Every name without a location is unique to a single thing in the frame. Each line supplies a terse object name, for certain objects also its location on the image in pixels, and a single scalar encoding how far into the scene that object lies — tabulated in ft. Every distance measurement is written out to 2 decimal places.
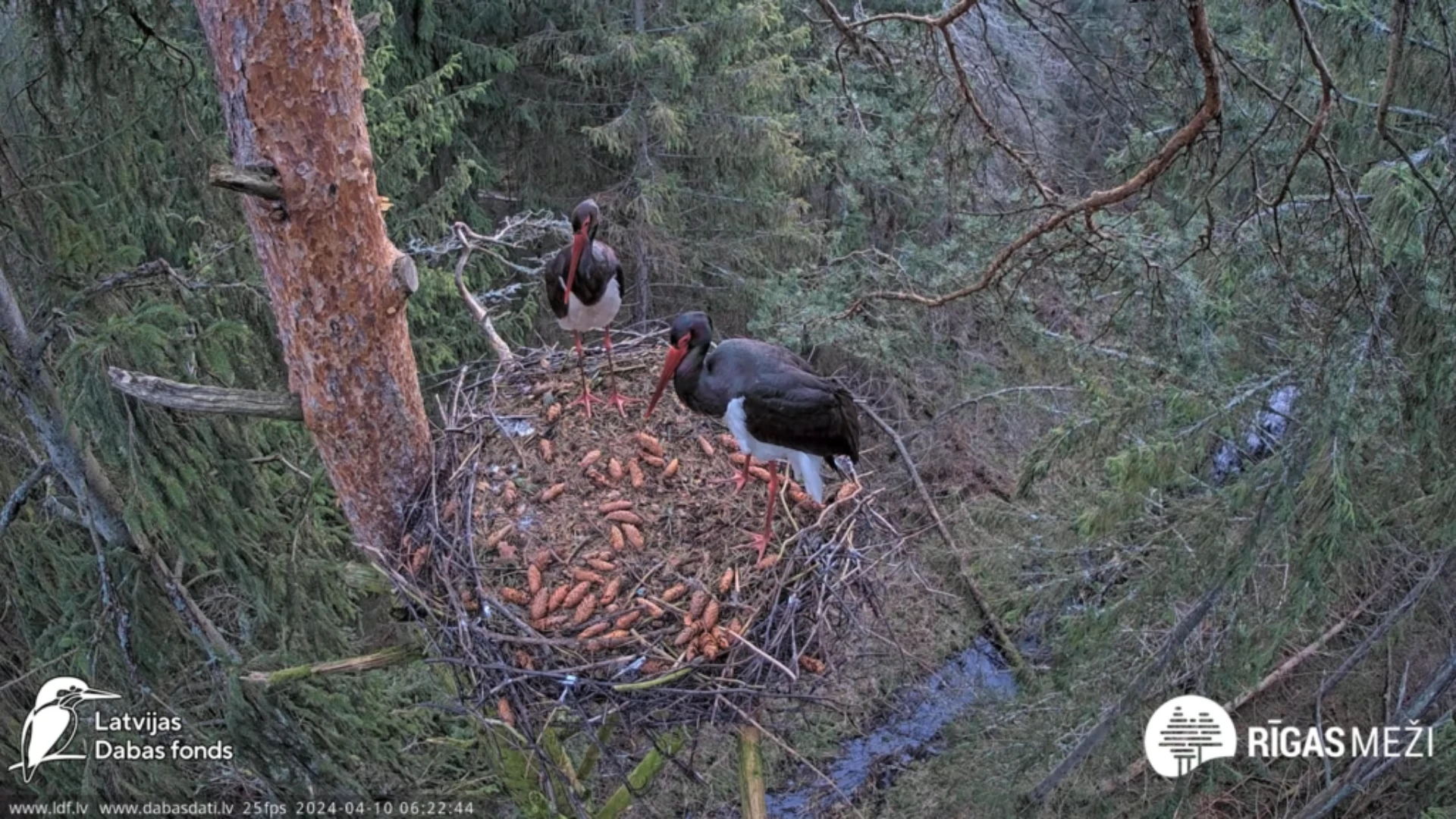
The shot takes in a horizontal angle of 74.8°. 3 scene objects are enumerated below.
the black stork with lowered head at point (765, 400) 11.94
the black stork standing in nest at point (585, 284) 14.14
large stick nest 10.39
